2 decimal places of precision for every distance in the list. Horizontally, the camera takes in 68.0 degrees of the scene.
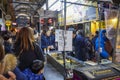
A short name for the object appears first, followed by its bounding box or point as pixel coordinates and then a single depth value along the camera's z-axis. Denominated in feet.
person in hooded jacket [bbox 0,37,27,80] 3.16
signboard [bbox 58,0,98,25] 14.82
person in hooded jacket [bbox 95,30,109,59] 7.97
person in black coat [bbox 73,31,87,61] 10.84
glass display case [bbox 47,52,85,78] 7.11
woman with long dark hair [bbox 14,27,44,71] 5.26
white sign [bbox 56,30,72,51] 5.91
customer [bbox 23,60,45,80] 4.31
